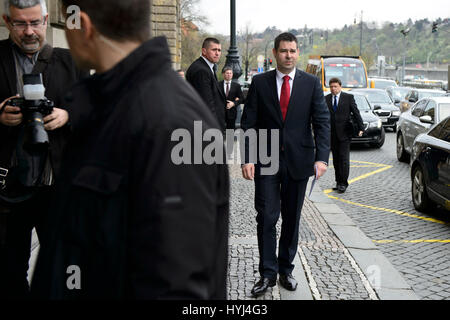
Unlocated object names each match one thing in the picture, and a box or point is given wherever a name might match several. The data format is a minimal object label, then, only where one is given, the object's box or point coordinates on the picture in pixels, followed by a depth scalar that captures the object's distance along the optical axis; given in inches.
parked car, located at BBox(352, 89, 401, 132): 814.5
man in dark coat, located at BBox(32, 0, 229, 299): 52.8
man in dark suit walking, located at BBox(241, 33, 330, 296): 178.5
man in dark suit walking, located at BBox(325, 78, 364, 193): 384.2
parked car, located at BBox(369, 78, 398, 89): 1283.1
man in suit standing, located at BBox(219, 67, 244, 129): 489.5
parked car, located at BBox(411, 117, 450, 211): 289.7
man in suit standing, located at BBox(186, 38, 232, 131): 284.0
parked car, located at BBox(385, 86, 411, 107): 1183.6
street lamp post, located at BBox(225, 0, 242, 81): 737.1
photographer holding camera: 111.5
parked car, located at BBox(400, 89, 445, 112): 818.8
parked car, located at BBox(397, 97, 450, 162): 465.7
